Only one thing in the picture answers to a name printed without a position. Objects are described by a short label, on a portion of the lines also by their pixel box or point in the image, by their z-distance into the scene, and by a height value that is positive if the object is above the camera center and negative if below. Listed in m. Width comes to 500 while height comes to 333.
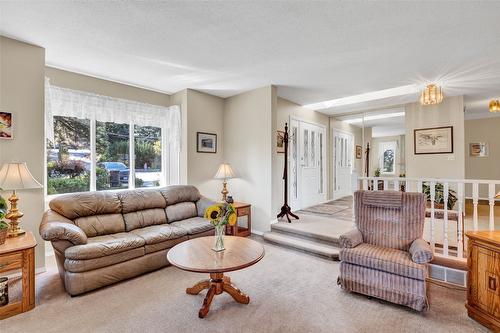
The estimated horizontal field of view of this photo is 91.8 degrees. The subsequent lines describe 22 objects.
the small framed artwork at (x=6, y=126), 2.65 +0.46
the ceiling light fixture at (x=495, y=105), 4.60 +1.18
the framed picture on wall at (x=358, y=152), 7.20 +0.45
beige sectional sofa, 2.40 -0.81
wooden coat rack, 4.40 -0.53
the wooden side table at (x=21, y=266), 2.07 -0.87
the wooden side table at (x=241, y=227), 4.07 -1.01
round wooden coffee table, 2.00 -0.81
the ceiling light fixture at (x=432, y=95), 3.70 +1.10
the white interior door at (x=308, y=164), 5.33 +0.07
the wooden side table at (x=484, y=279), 1.89 -0.91
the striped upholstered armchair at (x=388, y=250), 2.11 -0.82
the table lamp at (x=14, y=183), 2.38 -0.16
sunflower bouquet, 2.28 -0.48
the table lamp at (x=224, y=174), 4.36 -0.12
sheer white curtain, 3.32 +0.91
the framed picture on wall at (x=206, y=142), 4.61 +0.48
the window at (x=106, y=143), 3.48 +0.40
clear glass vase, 2.33 -0.71
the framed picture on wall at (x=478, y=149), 6.70 +0.50
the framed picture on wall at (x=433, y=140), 4.98 +0.57
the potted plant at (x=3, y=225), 2.20 -0.53
